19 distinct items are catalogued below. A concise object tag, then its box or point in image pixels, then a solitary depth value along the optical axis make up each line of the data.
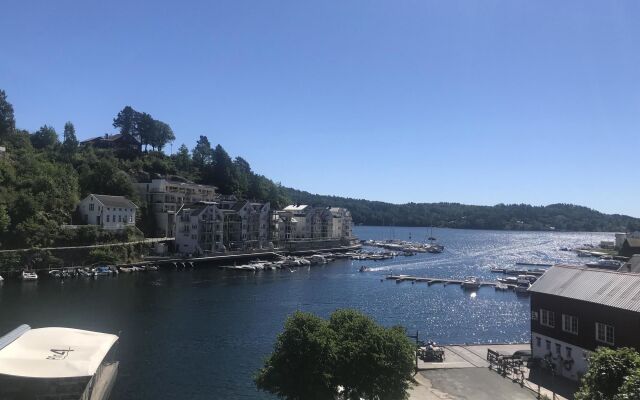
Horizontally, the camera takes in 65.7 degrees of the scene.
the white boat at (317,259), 95.94
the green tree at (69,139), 95.68
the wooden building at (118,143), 111.88
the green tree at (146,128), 116.19
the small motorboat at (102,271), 65.62
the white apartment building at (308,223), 115.12
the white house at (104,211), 77.19
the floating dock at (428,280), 72.59
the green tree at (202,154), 123.56
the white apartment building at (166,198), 91.86
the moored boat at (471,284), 68.19
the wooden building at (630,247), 106.80
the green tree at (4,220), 61.78
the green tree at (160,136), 117.17
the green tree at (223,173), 118.89
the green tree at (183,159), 118.04
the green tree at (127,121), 116.19
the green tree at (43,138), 98.63
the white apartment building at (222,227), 86.94
